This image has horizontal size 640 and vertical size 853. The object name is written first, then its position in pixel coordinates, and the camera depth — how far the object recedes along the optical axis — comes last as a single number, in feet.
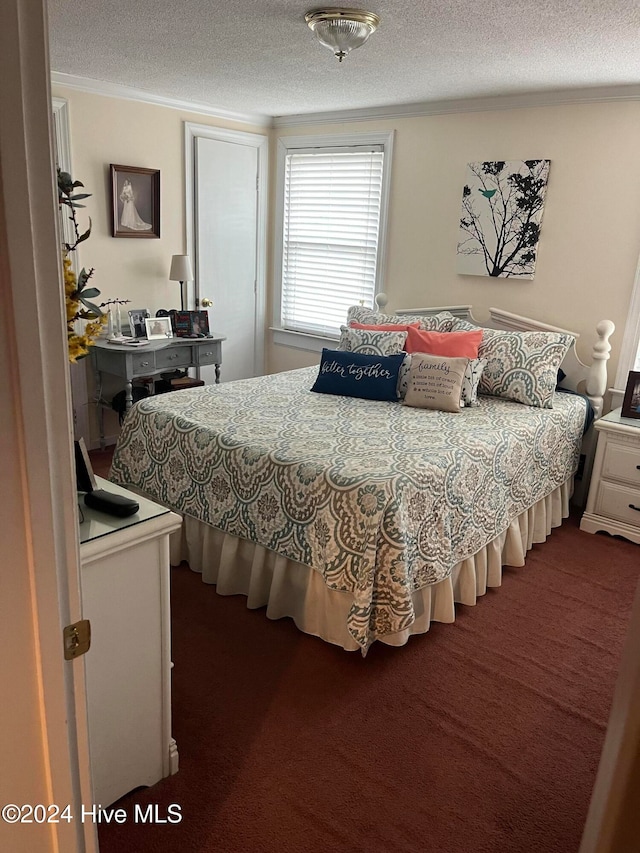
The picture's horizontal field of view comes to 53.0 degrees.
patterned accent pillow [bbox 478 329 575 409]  11.74
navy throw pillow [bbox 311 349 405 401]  11.54
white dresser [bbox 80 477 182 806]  5.15
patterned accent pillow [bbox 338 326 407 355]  12.55
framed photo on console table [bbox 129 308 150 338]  14.73
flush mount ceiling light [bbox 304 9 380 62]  8.38
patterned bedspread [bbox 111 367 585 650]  7.77
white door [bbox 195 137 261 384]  16.33
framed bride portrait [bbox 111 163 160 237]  14.48
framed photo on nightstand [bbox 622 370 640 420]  11.62
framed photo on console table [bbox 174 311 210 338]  15.40
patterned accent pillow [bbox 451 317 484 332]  13.10
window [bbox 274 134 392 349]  15.85
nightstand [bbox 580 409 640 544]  11.35
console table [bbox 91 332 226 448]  13.82
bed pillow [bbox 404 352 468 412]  11.05
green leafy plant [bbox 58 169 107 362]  4.74
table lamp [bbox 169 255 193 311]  15.26
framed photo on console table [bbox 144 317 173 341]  14.79
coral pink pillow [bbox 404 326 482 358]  12.10
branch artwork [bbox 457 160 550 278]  13.11
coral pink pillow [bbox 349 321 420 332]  13.11
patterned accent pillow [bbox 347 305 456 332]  13.41
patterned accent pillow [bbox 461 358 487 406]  11.48
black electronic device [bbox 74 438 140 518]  5.41
